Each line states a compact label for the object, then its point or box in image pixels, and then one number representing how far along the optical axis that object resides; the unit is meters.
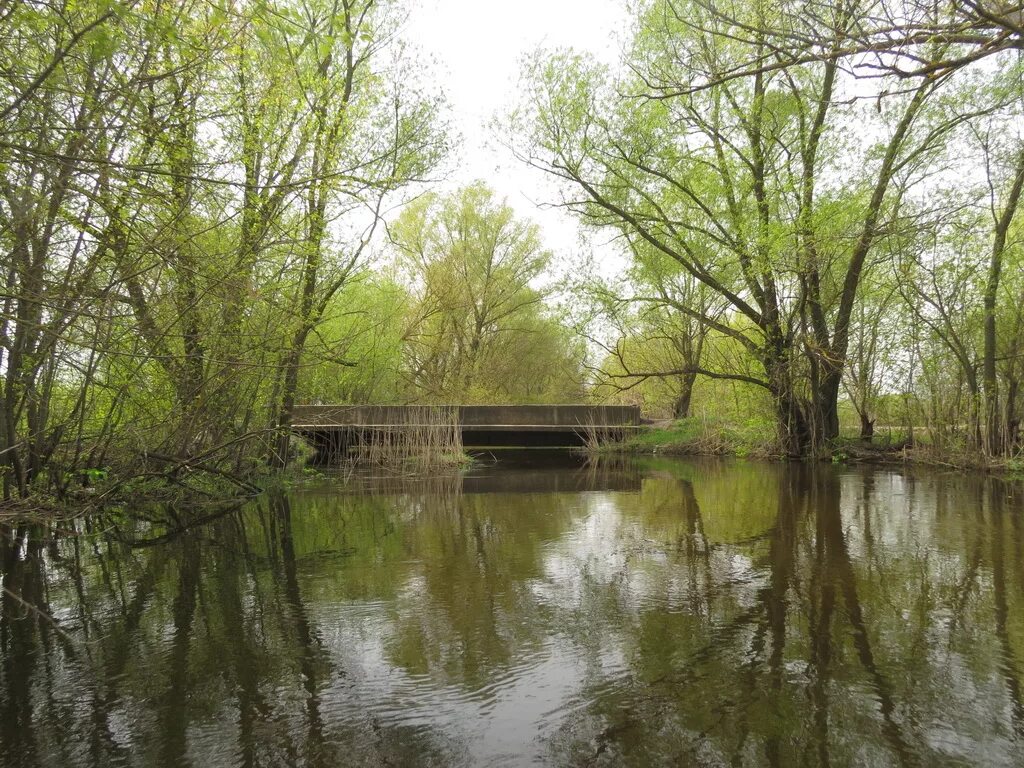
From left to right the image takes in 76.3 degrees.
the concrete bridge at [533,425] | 20.56
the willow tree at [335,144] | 9.44
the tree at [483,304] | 27.05
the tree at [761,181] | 13.66
